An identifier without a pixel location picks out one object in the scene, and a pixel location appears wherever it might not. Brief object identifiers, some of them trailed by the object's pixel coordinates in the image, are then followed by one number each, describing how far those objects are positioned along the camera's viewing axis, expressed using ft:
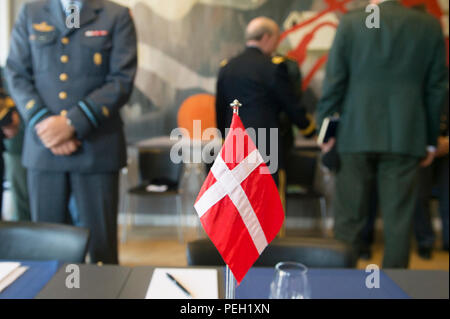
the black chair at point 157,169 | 11.26
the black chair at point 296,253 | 3.94
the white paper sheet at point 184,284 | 2.81
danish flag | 2.20
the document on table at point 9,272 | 2.96
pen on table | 2.80
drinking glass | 2.60
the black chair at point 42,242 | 3.98
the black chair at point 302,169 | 11.29
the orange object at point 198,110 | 11.76
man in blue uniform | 5.75
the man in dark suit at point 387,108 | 6.35
